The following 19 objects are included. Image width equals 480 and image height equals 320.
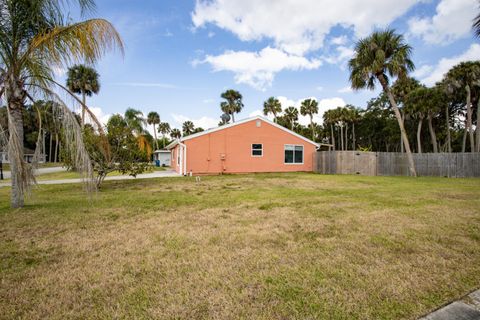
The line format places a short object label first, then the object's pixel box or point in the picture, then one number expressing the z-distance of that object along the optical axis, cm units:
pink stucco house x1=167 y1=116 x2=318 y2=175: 1602
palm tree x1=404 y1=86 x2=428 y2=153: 2173
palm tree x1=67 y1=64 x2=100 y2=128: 2228
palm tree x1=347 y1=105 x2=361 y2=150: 3456
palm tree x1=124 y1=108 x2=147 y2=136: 2527
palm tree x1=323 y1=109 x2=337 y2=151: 3550
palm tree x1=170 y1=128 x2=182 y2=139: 5487
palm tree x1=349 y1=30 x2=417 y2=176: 1444
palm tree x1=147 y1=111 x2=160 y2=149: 4434
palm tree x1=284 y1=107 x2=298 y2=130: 3906
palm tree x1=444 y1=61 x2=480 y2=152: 1850
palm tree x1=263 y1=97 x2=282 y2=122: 3631
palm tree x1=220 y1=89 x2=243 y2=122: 3288
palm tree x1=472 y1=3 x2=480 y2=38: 625
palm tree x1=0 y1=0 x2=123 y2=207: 422
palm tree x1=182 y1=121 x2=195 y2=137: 5288
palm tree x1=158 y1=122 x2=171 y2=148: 5184
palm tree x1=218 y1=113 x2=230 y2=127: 3253
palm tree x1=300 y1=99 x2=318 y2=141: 3691
